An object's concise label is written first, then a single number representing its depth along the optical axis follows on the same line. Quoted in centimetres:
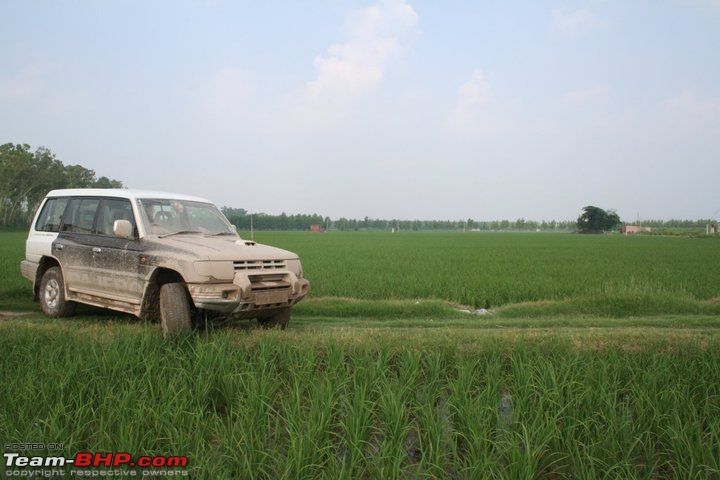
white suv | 586
